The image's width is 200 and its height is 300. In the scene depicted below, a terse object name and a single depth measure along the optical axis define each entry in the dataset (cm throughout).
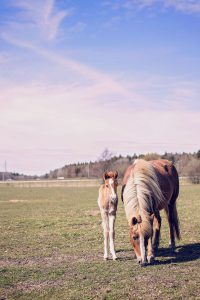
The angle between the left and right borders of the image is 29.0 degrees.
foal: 905
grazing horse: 791
